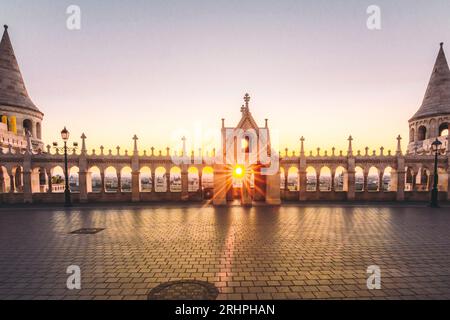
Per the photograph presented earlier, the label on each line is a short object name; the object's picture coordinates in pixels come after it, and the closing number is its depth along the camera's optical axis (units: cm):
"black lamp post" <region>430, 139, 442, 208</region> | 1646
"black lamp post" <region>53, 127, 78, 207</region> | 1648
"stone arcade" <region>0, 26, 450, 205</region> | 1744
